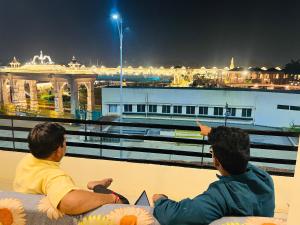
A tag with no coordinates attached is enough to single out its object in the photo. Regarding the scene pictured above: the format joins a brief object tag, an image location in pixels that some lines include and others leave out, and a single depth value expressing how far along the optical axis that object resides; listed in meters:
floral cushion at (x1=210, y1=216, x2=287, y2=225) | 0.82
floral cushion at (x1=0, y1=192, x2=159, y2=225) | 0.89
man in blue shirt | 0.82
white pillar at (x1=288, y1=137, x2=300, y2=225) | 0.72
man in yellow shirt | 0.91
